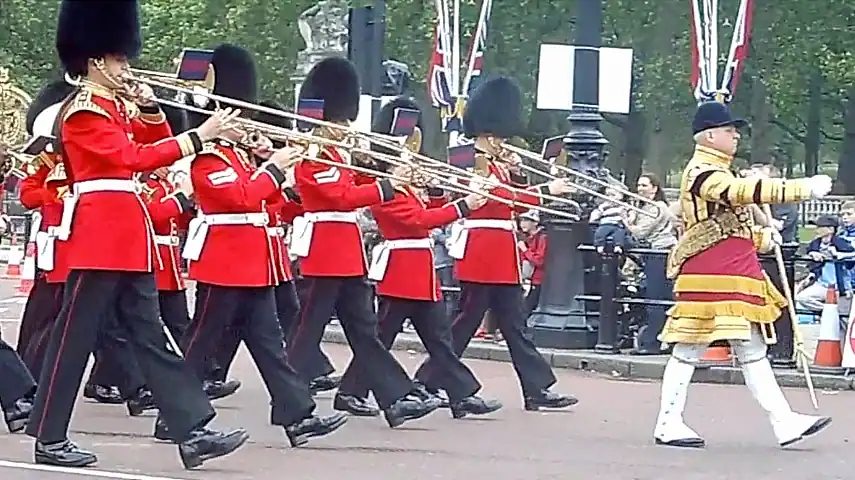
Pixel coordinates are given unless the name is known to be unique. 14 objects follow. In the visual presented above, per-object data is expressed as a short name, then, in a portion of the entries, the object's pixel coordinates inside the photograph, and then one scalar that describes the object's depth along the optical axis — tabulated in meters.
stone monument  19.44
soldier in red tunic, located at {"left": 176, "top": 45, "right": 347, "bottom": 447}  8.10
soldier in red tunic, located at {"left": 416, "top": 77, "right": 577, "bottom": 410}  10.02
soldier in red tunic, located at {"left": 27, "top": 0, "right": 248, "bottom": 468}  7.47
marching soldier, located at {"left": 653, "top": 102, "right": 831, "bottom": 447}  8.56
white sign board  13.53
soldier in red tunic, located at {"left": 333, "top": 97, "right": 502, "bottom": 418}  9.49
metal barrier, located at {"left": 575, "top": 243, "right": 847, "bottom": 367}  12.93
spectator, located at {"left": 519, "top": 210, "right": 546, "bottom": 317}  14.51
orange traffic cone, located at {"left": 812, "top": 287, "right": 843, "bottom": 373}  12.10
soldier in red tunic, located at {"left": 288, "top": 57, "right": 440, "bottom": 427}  9.14
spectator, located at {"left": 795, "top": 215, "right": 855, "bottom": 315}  12.49
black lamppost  13.48
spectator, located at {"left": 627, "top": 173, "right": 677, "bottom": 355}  13.12
